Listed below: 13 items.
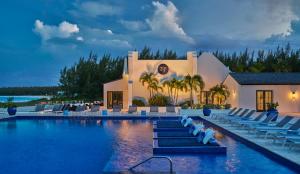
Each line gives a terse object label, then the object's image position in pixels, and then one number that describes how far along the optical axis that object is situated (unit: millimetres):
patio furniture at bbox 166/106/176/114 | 19009
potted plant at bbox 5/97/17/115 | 18433
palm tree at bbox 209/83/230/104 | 21192
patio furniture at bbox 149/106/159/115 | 18917
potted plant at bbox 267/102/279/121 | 17004
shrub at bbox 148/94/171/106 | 21542
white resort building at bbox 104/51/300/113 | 20051
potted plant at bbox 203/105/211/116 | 18028
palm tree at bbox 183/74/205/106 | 21425
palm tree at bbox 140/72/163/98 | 21798
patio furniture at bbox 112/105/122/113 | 19269
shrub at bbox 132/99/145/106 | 21766
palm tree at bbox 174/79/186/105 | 21531
